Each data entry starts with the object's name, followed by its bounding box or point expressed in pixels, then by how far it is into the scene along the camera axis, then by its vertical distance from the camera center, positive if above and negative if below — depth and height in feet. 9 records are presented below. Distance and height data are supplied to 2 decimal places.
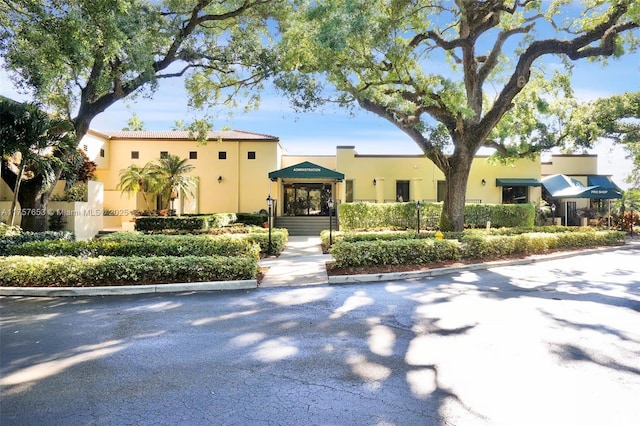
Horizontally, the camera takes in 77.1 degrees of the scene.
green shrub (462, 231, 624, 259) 37.06 -3.37
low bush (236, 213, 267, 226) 68.85 -0.98
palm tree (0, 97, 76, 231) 37.29 +6.39
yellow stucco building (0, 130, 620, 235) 75.10 +7.16
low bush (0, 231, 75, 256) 33.04 -2.18
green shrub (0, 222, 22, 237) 36.67 -1.49
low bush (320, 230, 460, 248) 41.50 -2.48
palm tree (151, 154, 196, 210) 66.28 +6.27
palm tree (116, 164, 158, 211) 66.39 +5.70
